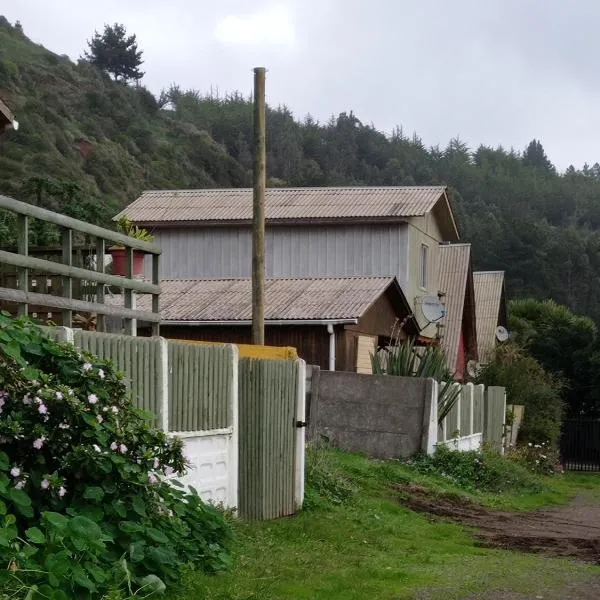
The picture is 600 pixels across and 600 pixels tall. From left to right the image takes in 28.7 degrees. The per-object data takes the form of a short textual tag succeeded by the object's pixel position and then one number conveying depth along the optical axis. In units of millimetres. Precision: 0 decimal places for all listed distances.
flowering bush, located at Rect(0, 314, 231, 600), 7000
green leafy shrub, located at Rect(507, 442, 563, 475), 29838
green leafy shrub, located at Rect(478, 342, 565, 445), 32938
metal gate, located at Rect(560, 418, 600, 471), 38688
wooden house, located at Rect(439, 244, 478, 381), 38031
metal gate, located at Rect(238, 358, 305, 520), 12609
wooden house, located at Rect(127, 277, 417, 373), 25672
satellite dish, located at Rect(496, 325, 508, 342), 41400
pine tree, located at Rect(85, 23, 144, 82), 110062
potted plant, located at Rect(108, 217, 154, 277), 15130
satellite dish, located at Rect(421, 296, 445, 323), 29531
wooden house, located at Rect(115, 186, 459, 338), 32500
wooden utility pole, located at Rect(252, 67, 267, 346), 19016
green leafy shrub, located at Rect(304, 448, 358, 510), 14016
